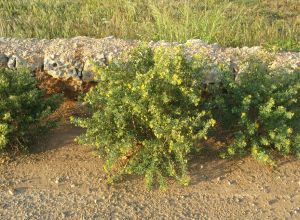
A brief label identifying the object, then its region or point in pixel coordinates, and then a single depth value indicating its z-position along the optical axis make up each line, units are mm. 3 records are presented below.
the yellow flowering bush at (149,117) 4246
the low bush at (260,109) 4484
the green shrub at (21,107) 4559
